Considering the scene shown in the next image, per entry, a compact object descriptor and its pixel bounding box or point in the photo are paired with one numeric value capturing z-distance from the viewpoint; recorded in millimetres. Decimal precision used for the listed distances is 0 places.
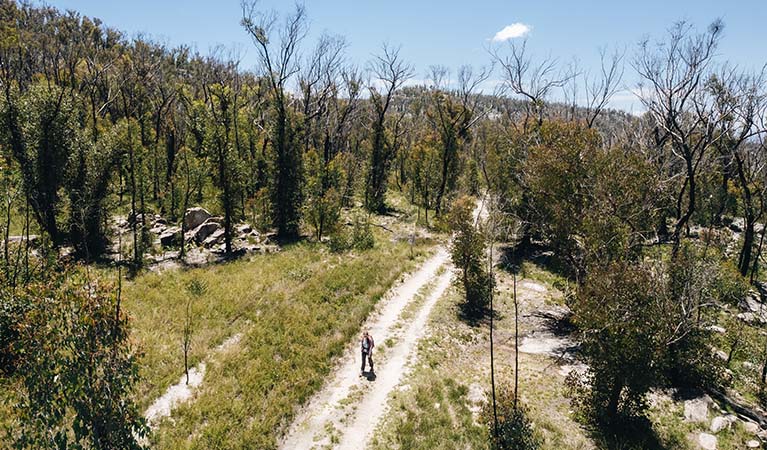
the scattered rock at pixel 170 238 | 37812
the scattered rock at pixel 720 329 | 25706
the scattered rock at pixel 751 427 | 17406
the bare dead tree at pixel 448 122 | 52344
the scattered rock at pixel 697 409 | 17984
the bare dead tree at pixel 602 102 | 43025
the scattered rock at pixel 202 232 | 38594
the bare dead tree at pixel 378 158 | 53500
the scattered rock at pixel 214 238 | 37812
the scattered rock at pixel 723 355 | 22984
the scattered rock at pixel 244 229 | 40500
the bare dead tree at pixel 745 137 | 28623
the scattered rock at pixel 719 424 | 17219
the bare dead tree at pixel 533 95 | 40731
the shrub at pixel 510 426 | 14430
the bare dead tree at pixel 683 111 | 23547
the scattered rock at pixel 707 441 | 16341
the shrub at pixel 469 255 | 26500
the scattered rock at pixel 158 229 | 39731
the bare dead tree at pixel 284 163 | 39781
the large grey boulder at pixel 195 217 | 40906
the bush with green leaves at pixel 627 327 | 15039
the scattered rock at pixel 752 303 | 30969
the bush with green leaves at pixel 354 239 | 36469
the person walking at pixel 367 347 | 18562
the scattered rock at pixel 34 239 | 27798
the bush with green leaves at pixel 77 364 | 8203
